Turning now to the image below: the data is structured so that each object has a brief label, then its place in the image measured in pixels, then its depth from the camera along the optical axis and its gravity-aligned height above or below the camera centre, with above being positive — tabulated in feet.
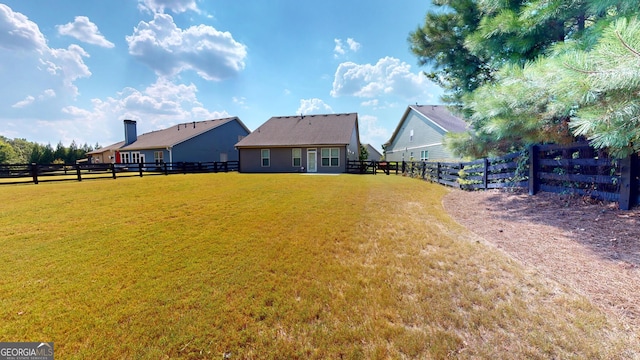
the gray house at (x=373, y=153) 166.93 +10.71
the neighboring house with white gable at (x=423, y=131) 61.41 +10.29
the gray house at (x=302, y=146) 59.98 +5.93
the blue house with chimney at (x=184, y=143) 71.36 +9.00
